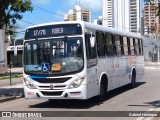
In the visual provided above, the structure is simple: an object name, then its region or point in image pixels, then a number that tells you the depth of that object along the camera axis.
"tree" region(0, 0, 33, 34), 17.72
